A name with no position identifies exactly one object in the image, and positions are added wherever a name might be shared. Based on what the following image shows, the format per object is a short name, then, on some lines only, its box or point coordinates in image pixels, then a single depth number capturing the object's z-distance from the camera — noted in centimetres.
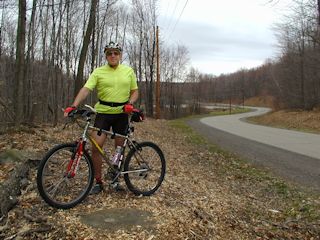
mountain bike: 364
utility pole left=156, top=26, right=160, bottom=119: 2887
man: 410
